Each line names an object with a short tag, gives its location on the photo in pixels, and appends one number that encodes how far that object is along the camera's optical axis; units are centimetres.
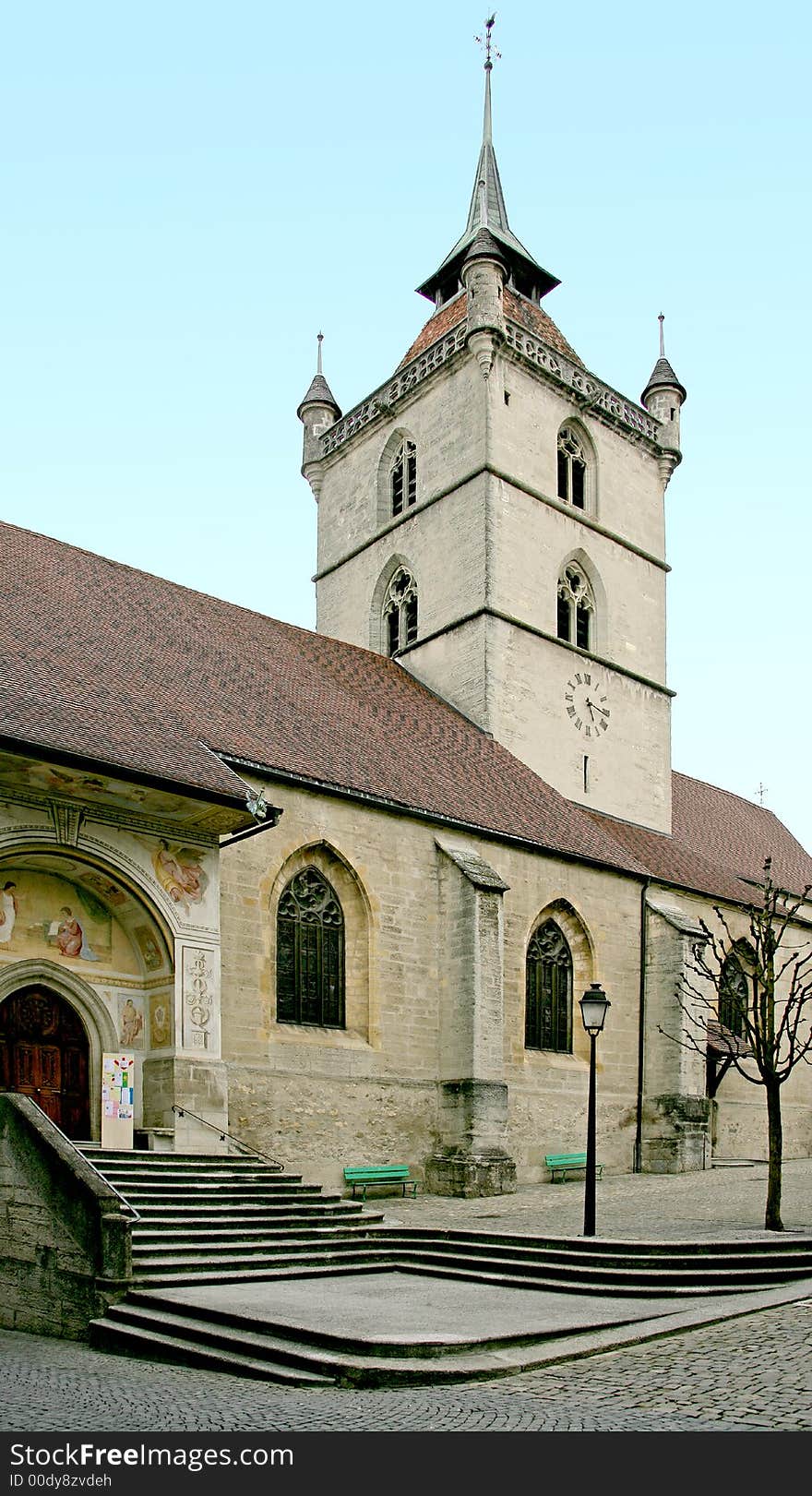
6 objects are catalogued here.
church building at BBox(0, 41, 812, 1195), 1691
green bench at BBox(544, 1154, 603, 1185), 2269
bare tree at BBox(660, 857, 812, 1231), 1667
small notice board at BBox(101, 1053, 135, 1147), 1636
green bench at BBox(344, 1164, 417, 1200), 1942
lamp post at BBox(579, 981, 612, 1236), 1577
